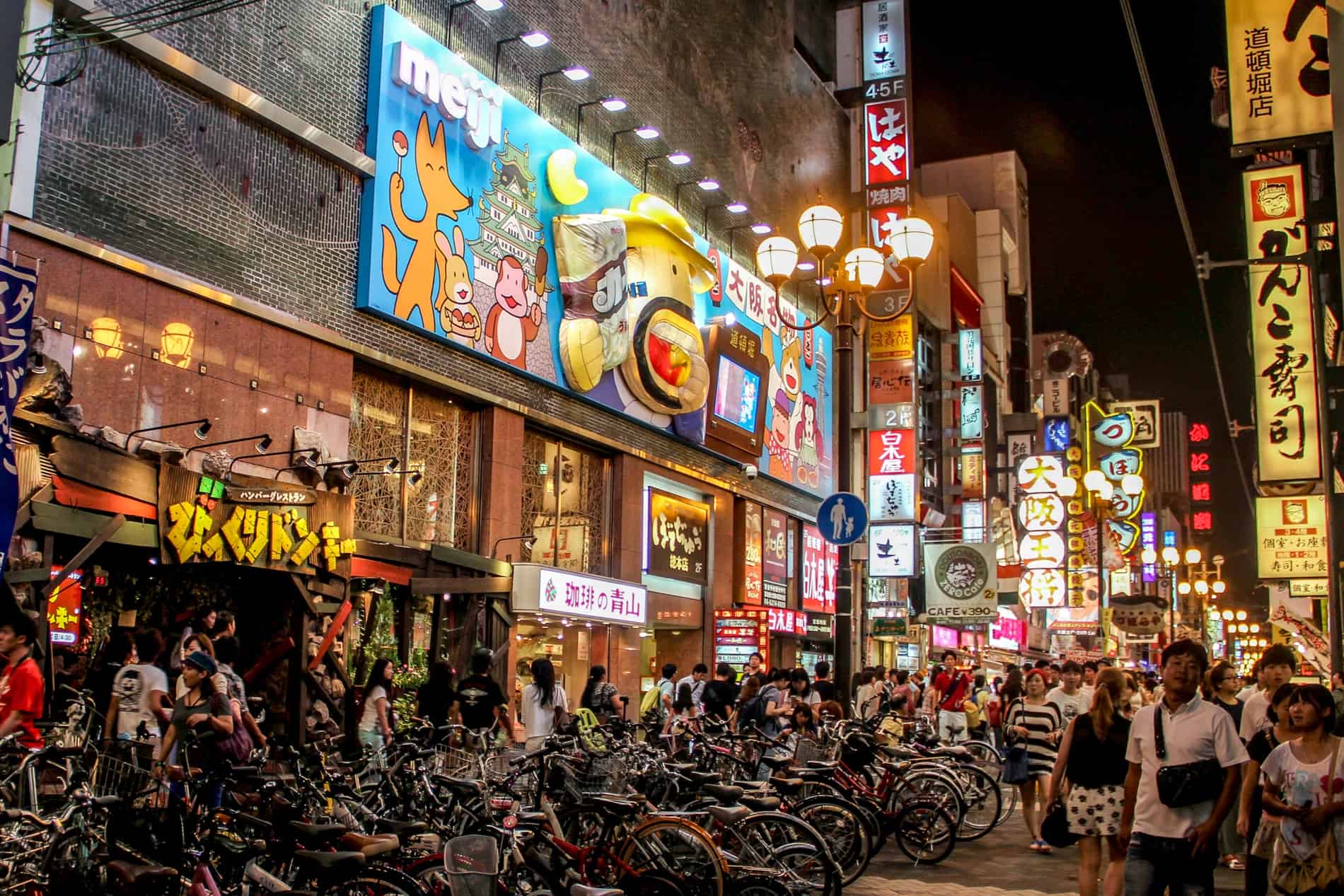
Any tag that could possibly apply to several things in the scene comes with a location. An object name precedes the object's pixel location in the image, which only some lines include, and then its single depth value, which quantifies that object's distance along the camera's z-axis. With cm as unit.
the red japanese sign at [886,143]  3588
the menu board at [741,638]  2789
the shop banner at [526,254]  2108
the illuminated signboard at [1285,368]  2034
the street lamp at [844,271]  1504
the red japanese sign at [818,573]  3825
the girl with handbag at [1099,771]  899
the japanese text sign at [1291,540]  2534
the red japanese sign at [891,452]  3369
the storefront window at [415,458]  2070
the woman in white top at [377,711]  1264
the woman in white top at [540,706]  1466
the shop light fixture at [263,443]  1722
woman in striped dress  1384
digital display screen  3183
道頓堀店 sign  1605
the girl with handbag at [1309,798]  683
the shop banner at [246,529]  1527
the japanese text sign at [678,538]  2925
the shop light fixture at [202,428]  1647
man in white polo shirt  707
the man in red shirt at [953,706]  2055
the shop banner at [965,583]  2595
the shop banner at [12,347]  902
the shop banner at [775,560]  3500
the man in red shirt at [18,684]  935
